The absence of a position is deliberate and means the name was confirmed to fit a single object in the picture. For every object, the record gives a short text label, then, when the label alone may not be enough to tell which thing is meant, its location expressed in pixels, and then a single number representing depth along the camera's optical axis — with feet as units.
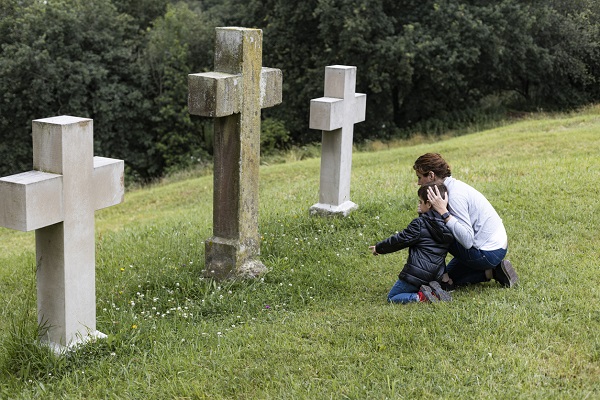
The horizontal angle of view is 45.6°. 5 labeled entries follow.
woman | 18.35
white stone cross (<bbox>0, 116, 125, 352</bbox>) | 14.76
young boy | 18.20
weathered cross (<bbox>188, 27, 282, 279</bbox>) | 20.92
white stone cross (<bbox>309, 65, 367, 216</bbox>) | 27.12
